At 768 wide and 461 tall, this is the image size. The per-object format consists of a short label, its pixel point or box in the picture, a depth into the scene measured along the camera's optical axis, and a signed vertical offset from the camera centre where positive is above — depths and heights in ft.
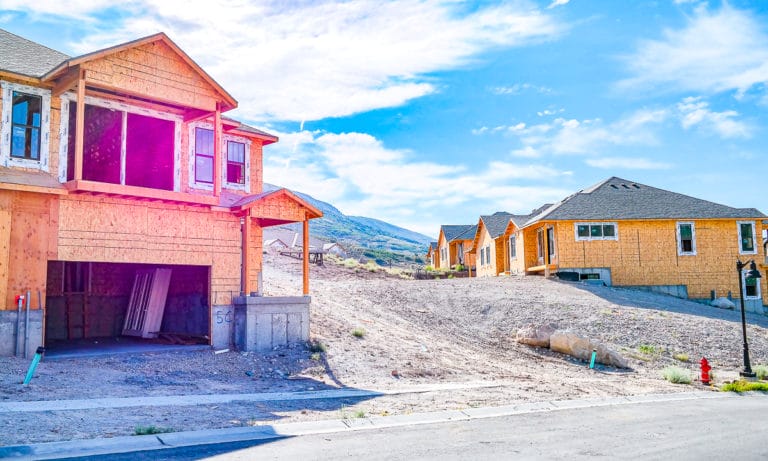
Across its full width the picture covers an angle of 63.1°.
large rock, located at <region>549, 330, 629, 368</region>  68.18 -8.48
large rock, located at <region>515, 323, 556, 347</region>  73.56 -7.33
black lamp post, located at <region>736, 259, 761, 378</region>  61.36 -9.29
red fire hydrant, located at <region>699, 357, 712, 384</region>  58.54 -9.55
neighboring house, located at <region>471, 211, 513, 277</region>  142.10 +7.02
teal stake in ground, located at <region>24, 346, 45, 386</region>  39.75 -5.32
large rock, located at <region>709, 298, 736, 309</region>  110.32 -6.00
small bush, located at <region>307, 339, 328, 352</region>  59.00 -6.53
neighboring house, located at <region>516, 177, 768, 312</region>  113.80 +4.43
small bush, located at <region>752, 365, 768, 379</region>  63.87 -10.58
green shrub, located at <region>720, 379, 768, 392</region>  55.31 -10.48
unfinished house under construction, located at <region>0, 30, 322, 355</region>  49.49 +7.27
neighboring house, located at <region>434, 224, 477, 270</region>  200.85 +10.79
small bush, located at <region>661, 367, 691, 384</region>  59.16 -10.07
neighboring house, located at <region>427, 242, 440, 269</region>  238.07 +8.08
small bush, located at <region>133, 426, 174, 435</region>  29.71 -7.16
